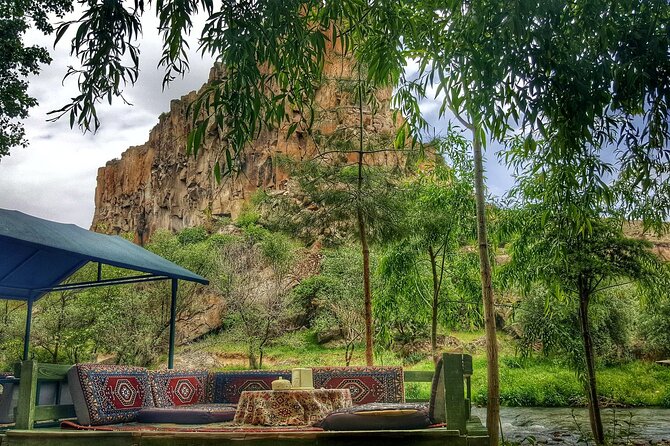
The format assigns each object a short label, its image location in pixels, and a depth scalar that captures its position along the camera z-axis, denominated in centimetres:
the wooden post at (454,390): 327
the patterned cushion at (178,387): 539
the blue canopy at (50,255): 595
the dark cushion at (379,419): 346
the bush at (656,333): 2158
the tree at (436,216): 979
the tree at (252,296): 2069
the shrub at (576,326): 935
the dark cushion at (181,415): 478
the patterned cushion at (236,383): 620
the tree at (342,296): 2127
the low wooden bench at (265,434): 329
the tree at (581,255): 769
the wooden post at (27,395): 396
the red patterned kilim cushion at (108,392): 441
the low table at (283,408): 436
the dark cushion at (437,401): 356
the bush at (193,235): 4444
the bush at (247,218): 4516
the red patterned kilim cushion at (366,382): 578
